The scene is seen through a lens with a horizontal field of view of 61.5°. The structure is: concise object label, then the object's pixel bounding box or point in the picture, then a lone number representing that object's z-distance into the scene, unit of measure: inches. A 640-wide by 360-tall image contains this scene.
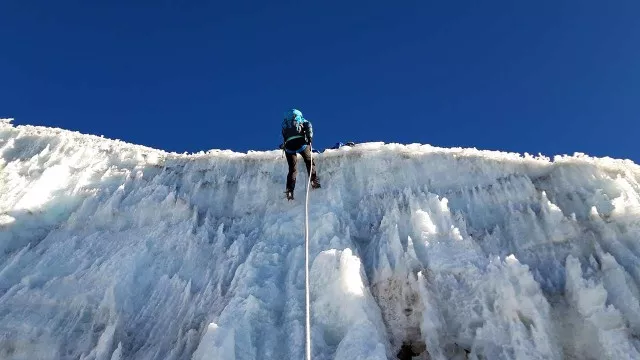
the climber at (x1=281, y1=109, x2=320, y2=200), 582.2
